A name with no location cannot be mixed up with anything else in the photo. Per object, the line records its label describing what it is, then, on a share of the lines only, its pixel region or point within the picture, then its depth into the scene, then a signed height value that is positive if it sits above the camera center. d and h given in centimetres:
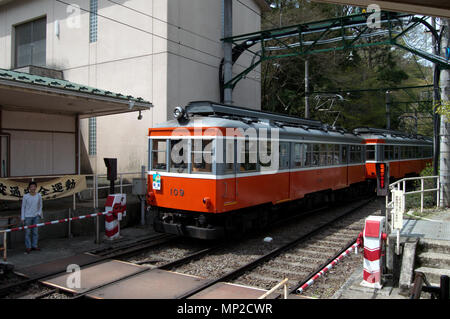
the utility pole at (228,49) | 1557 +476
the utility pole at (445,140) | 1159 +73
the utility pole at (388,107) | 2610 +396
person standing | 813 -100
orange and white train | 827 -13
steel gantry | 1261 +521
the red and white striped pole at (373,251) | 593 -140
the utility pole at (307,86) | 2055 +429
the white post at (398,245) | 651 -140
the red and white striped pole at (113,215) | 925 -126
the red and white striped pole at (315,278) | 593 -186
